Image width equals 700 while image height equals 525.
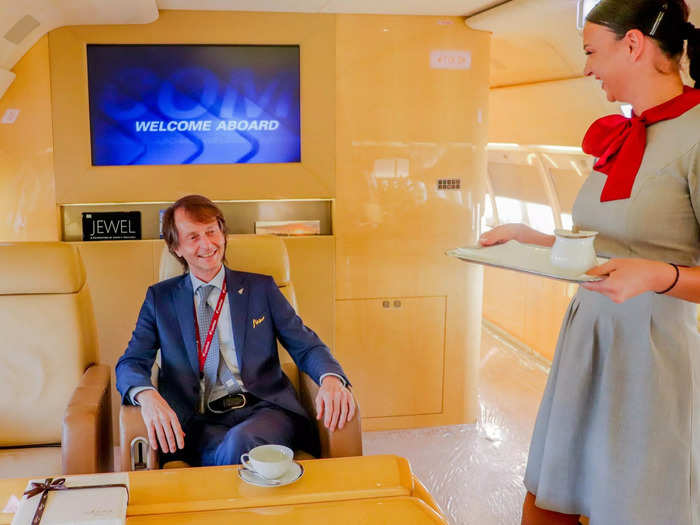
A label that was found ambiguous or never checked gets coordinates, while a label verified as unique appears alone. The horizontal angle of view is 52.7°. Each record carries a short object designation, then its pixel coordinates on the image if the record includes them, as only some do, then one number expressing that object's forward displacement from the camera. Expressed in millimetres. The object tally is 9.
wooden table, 1599
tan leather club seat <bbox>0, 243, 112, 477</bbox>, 2836
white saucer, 1708
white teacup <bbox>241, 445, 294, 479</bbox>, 1719
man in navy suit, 2631
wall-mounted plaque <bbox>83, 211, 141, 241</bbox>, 4012
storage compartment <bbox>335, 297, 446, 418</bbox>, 4348
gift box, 1476
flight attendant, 1932
